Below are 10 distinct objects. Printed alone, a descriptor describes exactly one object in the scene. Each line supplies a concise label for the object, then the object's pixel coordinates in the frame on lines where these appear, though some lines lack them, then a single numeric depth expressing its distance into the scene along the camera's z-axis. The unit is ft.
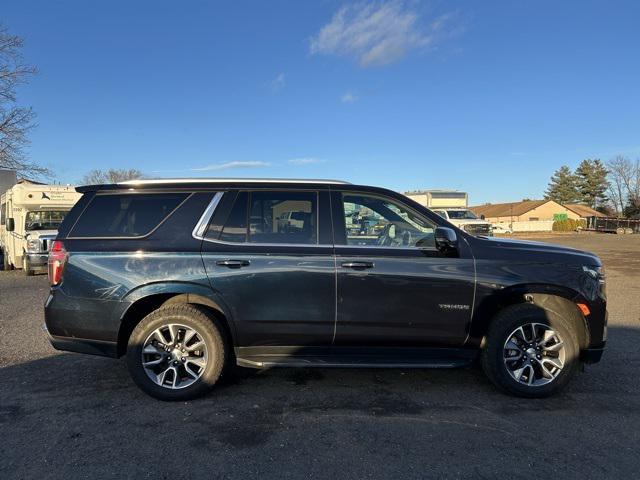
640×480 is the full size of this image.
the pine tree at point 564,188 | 313.53
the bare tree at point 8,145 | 72.23
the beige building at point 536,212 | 261.65
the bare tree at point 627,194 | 282.56
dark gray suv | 12.98
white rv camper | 43.01
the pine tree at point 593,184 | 307.58
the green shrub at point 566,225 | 212.43
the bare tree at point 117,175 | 192.72
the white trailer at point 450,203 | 80.33
